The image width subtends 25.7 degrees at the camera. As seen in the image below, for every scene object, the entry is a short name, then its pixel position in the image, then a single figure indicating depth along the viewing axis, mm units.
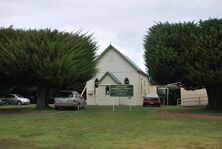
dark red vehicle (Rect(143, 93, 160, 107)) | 52709
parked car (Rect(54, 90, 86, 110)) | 38719
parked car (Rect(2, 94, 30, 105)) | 63125
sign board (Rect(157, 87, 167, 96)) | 67500
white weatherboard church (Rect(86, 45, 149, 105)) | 60625
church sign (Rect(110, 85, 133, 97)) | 39656
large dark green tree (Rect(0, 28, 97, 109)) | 36281
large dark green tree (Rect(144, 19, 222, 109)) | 33344
